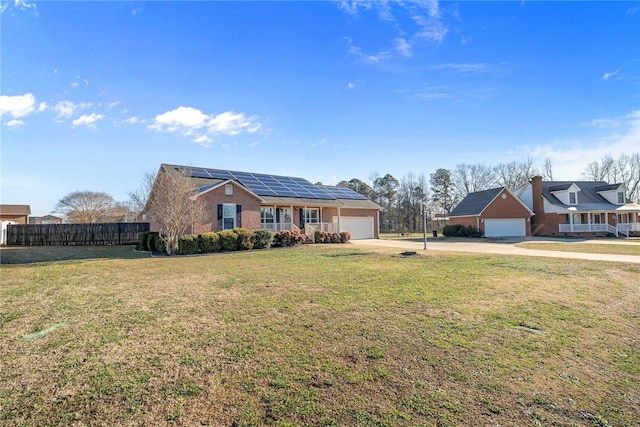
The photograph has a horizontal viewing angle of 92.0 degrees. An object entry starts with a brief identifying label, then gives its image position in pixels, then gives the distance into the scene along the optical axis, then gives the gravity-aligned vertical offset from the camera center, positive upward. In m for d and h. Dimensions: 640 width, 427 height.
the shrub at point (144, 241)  19.48 -0.99
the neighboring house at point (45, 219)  55.51 +1.86
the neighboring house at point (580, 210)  32.59 +0.55
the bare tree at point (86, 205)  38.20 +2.94
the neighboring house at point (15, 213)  39.88 +2.14
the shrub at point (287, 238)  20.02 -1.01
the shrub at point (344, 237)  23.72 -1.21
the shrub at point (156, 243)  16.91 -1.00
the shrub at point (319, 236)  22.94 -1.09
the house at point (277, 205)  20.33 +1.35
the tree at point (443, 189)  53.84 +5.21
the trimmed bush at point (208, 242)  16.92 -0.98
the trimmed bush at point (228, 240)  17.53 -0.92
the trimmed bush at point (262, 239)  18.64 -0.94
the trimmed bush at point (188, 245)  16.44 -1.06
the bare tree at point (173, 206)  16.17 +1.02
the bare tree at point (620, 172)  46.25 +6.69
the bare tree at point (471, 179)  55.09 +7.08
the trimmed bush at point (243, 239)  17.98 -0.89
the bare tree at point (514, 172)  52.41 +7.70
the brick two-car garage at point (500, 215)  32.75 +0.25
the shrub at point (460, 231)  31.97 -1.35
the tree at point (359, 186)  53.91 +6.10
